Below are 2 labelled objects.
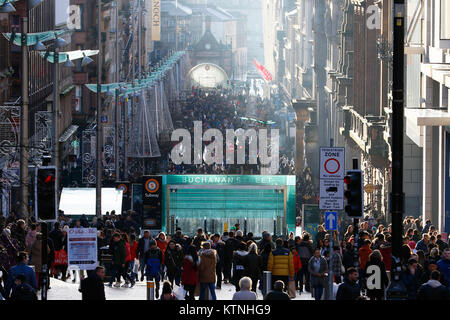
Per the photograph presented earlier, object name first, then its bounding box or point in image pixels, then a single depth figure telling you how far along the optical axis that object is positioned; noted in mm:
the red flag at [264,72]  164762
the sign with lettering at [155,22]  178525
